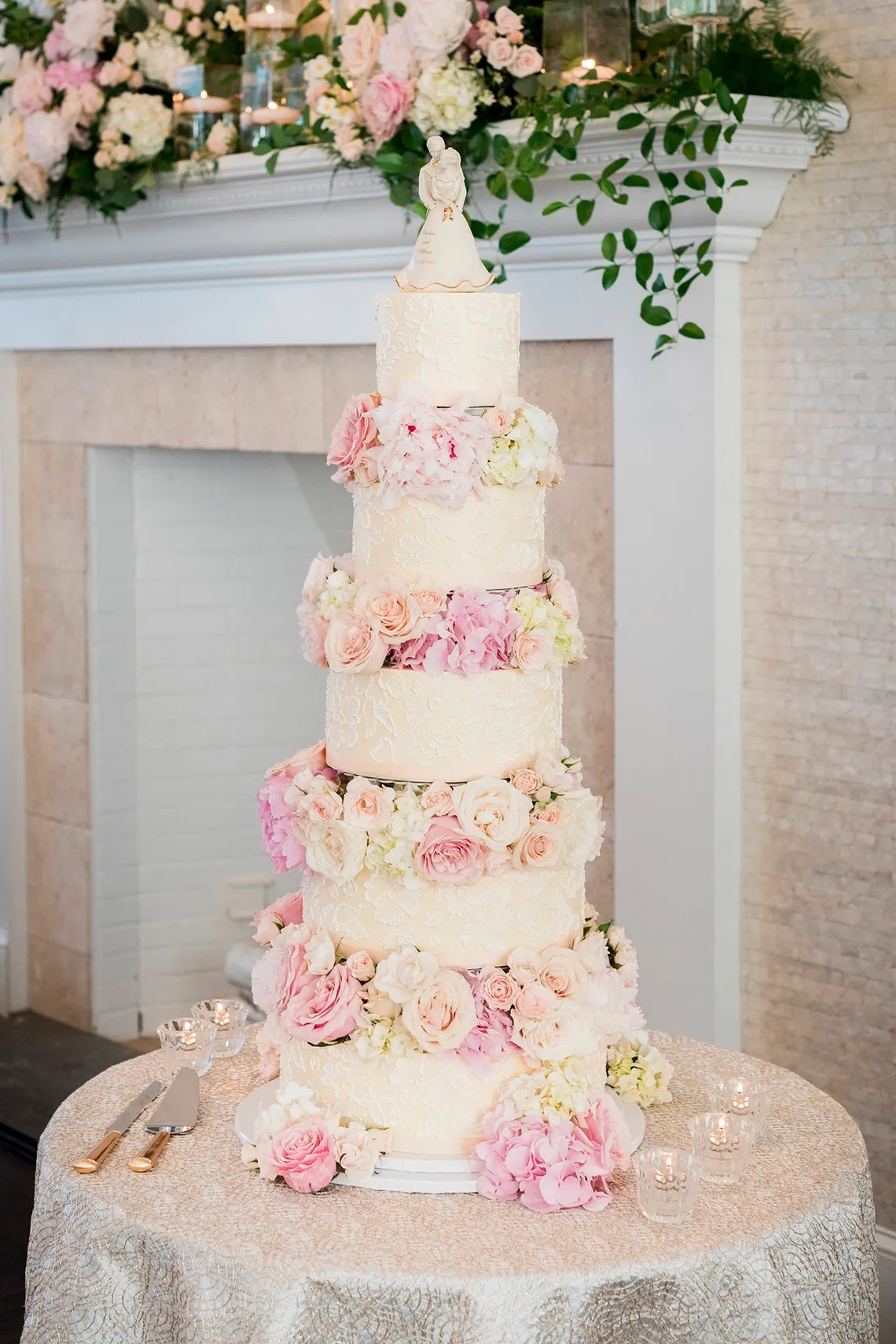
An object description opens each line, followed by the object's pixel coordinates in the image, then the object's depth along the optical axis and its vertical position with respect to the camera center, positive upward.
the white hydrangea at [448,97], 2.87 +1.01
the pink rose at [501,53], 2.88 +1.09
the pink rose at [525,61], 2.88 +1.08
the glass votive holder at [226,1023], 2.27 -0.49
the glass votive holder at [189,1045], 2.21 -0.51
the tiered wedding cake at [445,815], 1.85 -0.17
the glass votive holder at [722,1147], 1.85 -0.55
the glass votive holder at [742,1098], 1.99 -0.53
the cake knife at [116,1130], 1.88 -0.56
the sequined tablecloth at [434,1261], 1.64 -0.61
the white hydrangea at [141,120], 3.55 +1.21
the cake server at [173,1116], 1.90 -0.55
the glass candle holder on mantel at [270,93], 3.45 +1.23
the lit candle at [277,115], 3.44 +1.18
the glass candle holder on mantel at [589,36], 2.91 +1.14
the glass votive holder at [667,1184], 1.74 -0.55
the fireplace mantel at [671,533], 2.86 +0.24
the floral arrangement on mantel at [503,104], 2.69 +1.01
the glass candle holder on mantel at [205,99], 3.61 +1.28
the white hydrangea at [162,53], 3.59 +1.37
